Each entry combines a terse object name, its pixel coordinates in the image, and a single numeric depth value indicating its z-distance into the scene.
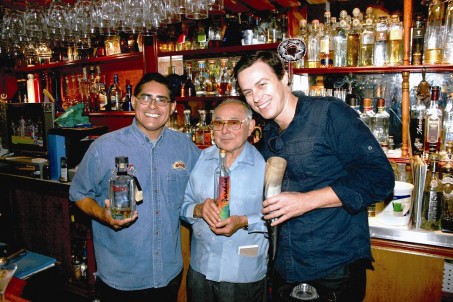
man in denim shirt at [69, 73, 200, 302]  1.93
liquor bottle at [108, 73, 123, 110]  4.13
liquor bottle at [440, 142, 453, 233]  2.17
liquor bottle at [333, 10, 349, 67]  2.79
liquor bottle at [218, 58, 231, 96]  3.43
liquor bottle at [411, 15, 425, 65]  2.56
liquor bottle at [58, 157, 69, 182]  3.56
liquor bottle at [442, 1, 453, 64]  2.35
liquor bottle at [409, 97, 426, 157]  2.68
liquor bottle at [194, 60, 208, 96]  3.60
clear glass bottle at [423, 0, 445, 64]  2.40
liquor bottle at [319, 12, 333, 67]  2.73
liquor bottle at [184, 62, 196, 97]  3.61
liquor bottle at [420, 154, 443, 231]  2.22
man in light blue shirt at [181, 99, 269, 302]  1.83
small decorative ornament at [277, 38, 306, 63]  2.47
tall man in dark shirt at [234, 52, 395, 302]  1.40
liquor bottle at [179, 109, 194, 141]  3.62
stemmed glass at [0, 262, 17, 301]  1.32
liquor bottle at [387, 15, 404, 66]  2.50
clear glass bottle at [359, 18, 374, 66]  2.60
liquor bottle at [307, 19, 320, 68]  2.84
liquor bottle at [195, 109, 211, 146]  3.49
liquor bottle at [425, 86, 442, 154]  2.46
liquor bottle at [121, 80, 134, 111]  4.02
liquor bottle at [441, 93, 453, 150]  2.56
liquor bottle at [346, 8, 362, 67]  2.71
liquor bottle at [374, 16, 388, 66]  2.55
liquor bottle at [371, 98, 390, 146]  2.77
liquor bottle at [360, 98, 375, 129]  2.63
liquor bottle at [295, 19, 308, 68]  2.87
